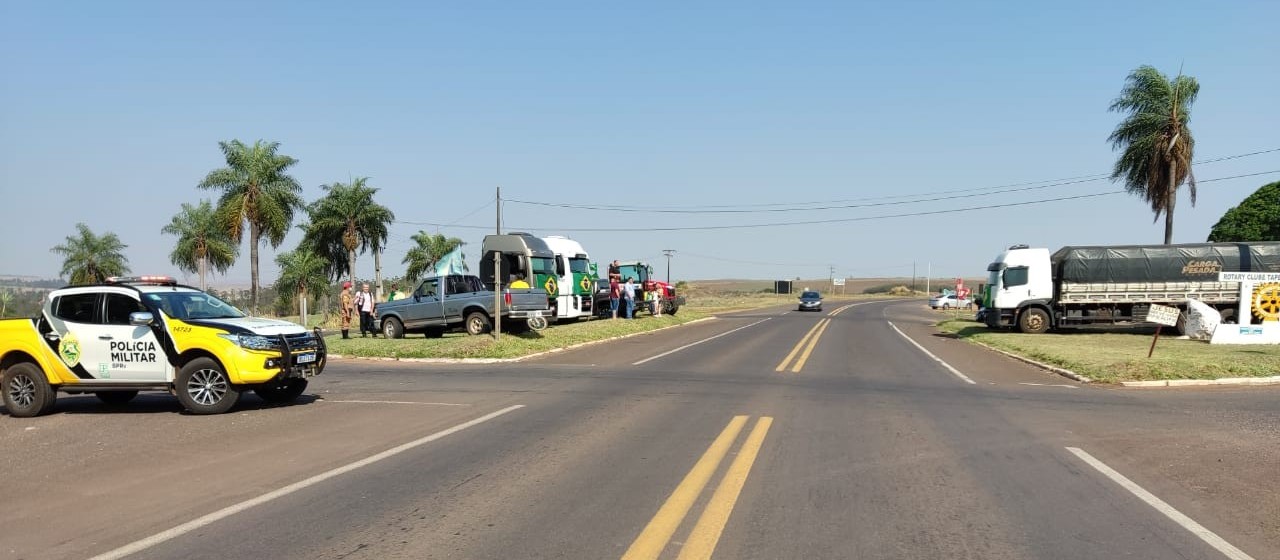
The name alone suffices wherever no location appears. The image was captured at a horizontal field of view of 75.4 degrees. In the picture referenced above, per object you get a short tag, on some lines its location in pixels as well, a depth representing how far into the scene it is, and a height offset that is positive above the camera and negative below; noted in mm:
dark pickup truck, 25016 -492
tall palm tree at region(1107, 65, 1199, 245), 35656 +6699
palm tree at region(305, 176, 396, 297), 50375 +4660
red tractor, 41344 +581
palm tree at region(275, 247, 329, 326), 56750 +1350
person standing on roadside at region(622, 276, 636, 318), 36156 -154
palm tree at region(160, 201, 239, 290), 50750 +3316
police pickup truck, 11039 -790
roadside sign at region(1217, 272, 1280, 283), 22766 +368
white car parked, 66562 -877
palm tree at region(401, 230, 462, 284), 62138 +3087
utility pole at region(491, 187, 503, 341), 22031 -221
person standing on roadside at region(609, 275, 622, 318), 35188 -106
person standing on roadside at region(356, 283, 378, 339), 25500 -453
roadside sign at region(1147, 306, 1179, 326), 18906 -578
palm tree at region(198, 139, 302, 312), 42062 +5161
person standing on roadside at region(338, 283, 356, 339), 25347 -423
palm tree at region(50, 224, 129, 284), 50188 +2288
